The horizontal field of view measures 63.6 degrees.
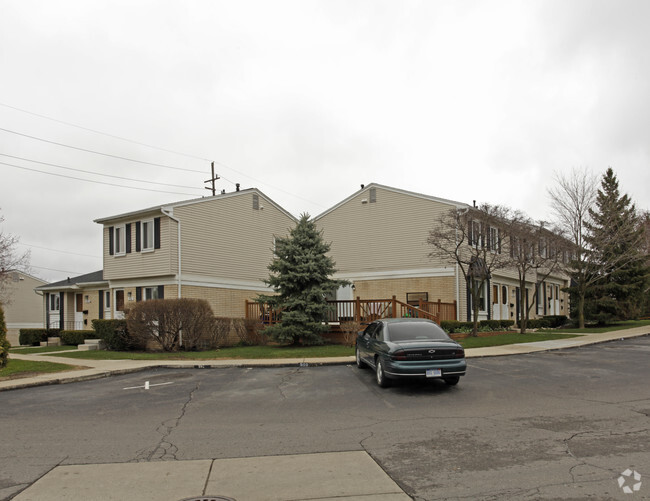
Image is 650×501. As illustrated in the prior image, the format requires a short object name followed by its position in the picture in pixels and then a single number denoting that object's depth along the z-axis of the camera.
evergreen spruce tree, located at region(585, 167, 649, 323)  28.27
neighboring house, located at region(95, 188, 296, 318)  23.83
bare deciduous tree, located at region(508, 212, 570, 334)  23.44
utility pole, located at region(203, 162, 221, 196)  42.83
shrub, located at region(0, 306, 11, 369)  15.73
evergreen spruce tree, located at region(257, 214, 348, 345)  20.66
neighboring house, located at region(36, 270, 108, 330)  29.53
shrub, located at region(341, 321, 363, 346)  20.17
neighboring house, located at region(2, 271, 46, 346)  41.60
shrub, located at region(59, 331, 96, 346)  26.09
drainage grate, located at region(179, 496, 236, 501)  5.09
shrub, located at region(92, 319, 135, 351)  21.77
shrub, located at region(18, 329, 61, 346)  29.78
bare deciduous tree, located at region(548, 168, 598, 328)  27.20
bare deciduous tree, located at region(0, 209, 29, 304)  30.05
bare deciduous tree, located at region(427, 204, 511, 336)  22.80
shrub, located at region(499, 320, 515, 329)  27.34
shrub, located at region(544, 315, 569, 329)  33.17
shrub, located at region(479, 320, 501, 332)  25.49
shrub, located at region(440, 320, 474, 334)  22.81
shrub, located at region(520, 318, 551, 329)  30.39
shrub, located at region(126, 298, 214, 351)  20.08
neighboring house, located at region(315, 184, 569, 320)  26.70
